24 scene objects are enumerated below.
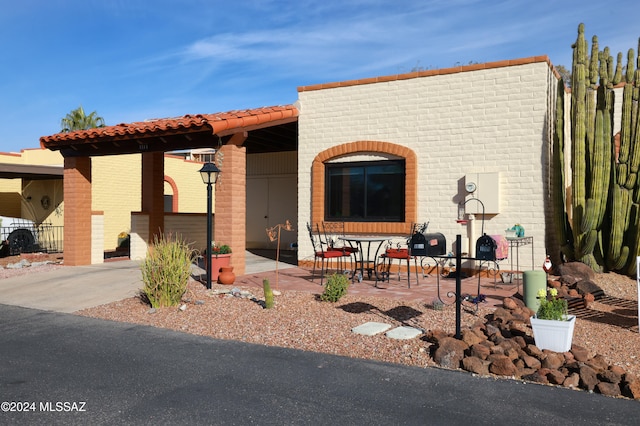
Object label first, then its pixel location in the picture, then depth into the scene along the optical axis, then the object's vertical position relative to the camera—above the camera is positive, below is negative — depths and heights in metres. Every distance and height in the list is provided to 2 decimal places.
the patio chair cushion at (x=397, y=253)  9.54 -0.77
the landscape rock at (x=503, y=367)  4.76 -1.40
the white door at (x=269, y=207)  16.48 +0.10
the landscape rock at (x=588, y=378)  4.42 -1.39
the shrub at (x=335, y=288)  7.71 -1.13
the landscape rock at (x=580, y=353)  4.98 -1.35
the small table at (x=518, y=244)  10.02 -0.63
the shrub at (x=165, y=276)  7.78 -0.97
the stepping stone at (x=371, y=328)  6.11 -1.38
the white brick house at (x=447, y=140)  10.21 +1.48
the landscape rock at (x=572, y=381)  4.52 -1.44
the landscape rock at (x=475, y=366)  4.83 -1.41
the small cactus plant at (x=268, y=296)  7.52 -1.21
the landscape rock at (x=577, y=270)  8.83 -0.99
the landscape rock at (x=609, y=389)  4.30 -1.43
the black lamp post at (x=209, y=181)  9.06 +0.49
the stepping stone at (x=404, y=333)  5.87 -1.37
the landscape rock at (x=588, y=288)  8.05 -1.16
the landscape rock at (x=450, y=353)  5.05 -1.36
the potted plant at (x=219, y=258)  10.05 -0.92
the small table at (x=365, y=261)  9.51 -1.07
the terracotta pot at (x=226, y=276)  9.60 -1.19
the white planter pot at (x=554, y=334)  5.19 -1.20
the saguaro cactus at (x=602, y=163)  9.30 +0.87
